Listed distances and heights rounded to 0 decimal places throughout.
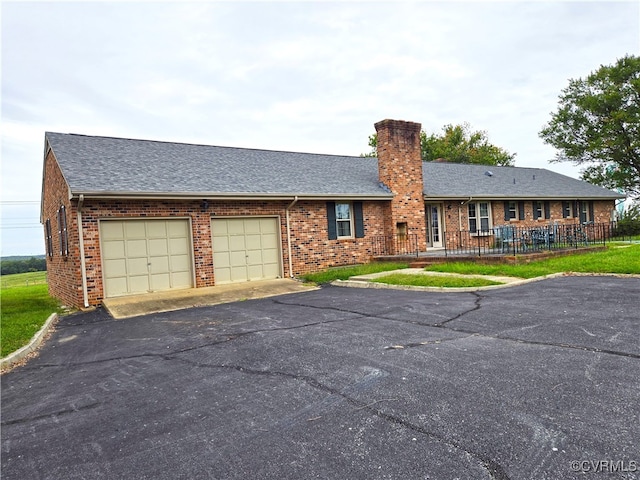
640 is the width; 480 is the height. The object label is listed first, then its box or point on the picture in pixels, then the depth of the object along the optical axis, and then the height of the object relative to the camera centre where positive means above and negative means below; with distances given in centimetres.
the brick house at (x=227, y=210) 1197 +115
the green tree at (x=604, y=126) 3186 +748
